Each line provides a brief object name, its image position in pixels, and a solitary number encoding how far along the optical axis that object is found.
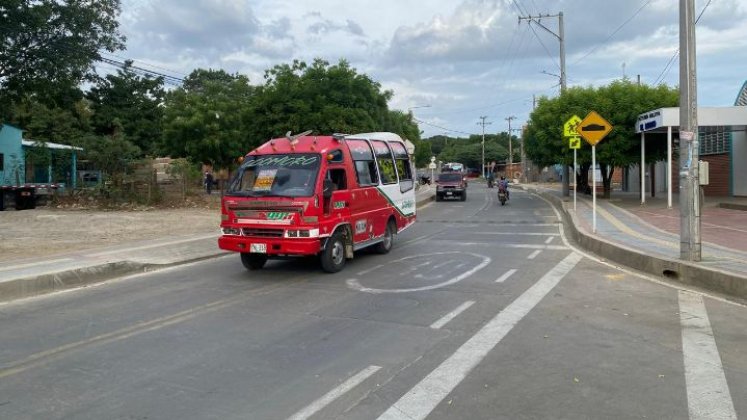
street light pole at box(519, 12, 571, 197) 33.44
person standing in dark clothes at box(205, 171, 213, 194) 36.21
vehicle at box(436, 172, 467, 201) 34.91
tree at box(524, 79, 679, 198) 26.91
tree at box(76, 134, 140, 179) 25.19
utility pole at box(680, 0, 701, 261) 10.17
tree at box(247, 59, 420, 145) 26.75
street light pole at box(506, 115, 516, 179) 87.96
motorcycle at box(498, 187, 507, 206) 31.03
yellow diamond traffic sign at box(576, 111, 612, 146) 15.79
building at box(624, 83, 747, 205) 23.27
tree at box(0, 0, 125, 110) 25.27
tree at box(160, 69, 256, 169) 32.03
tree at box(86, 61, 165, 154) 48.78
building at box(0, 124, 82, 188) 28.83
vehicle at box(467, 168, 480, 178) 109.16
